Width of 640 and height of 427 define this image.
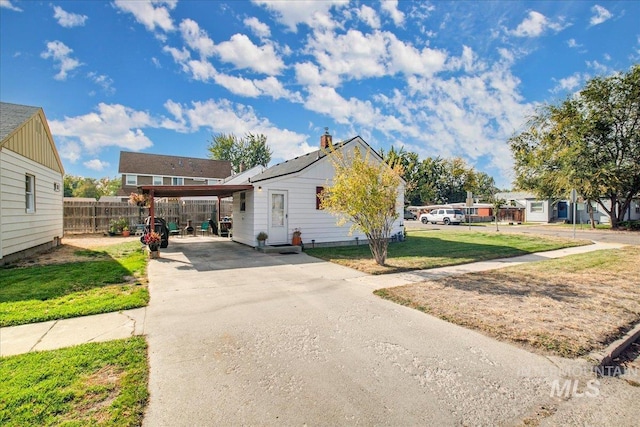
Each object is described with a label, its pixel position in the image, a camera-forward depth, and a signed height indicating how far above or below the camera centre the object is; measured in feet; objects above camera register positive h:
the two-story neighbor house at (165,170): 102.99 +15.74
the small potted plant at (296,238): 39.51 -3.53
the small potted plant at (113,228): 55.36 -2.92
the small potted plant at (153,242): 32.37 -3.26
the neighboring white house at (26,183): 27.58 +3.31
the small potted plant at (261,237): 38.01 -3.24
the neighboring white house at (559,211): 105.09 +0.34
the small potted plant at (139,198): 34.93 +1.85
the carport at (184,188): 33.35 +2.88
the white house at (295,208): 38.83 +0.67
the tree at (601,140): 71.87 +18.84
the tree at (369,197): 26.53 +1.43
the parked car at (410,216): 143.64 -1.88
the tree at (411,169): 160.22 +24.08
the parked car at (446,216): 102.01 -1.44
